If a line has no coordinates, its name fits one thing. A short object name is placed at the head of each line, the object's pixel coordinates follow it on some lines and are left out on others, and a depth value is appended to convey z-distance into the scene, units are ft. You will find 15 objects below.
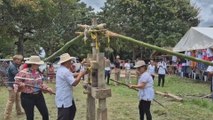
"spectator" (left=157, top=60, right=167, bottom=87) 39.86
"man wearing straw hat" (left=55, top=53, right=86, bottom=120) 13.12
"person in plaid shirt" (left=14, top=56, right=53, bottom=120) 14.62
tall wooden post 12.50
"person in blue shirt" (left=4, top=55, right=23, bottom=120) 18.64
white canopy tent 41.50
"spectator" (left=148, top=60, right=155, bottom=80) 37.39
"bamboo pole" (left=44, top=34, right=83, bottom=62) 14.02
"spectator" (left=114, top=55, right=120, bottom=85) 45.03
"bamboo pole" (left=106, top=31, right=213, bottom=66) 12.32
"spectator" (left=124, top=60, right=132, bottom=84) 44.70
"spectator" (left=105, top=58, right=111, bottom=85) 38.71
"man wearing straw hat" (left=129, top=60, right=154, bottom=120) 15.47
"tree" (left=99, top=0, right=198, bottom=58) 76.83
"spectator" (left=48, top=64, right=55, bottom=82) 48.04
